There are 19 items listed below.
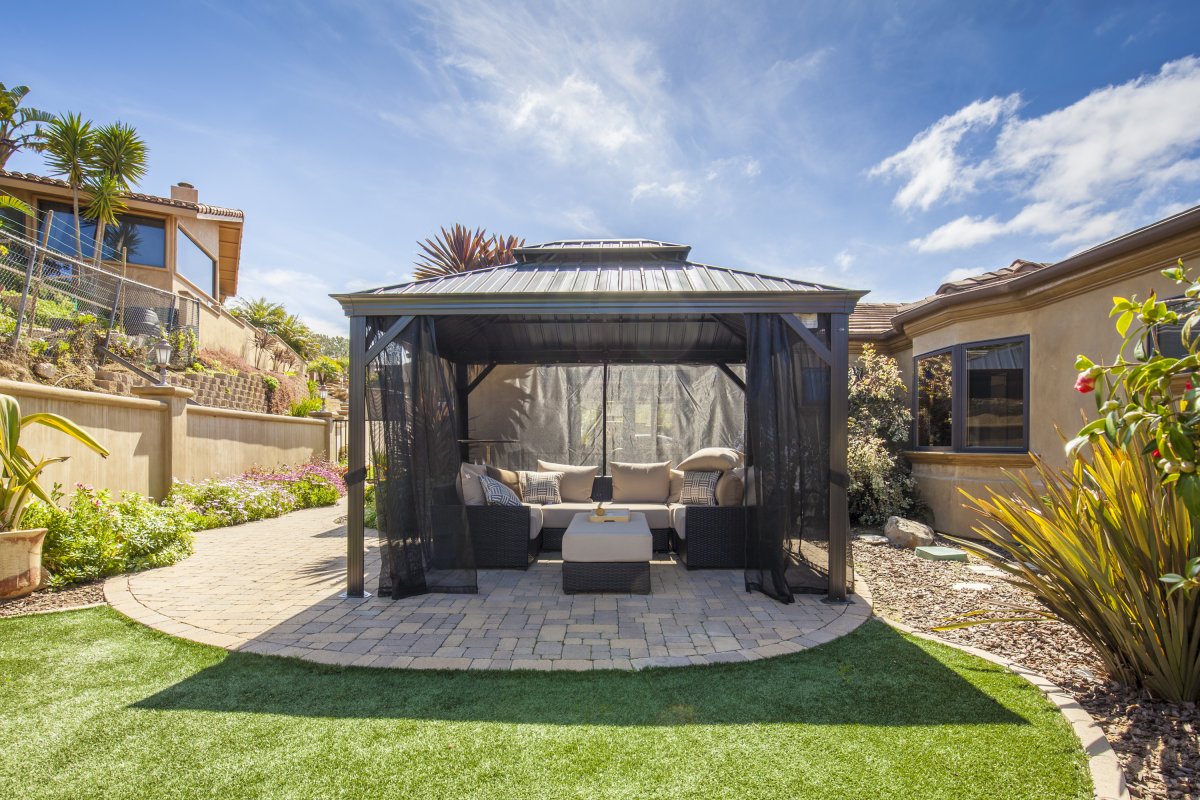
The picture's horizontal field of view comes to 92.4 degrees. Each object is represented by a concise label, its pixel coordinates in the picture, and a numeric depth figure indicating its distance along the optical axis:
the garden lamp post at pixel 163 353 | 9.51
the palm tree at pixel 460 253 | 10.14
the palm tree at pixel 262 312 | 20.06
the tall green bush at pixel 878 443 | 8.09
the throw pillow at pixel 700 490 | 6.36
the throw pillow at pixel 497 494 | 5.96
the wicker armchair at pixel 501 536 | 5.95
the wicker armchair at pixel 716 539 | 5.90
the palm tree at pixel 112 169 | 13.20
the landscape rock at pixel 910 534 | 7.07
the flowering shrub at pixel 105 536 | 5.18
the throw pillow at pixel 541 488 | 7.28
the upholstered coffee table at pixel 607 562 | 5.06
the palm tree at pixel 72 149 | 12.55
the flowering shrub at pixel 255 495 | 8.24
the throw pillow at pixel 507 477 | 6.98
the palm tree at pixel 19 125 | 12.49
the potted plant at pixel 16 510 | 4.67
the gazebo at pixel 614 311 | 4.75
